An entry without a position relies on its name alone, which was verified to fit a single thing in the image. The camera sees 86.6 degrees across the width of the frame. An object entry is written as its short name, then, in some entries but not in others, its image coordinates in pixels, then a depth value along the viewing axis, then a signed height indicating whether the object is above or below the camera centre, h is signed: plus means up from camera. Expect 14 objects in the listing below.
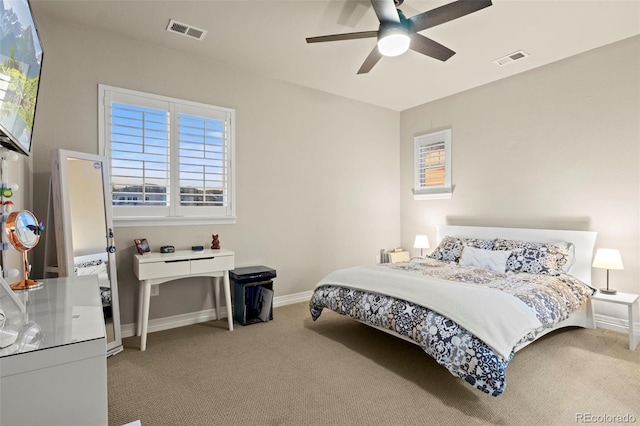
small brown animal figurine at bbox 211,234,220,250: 3.63 -0.36
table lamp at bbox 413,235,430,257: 4.90 -0.47
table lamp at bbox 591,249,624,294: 3.13 -0.48
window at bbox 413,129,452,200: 4.91 +0.66
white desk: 2.97 -0.54
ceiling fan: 2.17 +1.28
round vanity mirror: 1.68 -0.12
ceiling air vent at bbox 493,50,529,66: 3.54 +1.63
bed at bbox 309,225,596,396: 2.15 -0.68
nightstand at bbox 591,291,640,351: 2.92 -0.82
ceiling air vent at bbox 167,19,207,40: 3.01 +1.65
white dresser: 0.78 -0.41
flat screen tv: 1.34 +0.64
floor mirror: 2.64 -0.11
